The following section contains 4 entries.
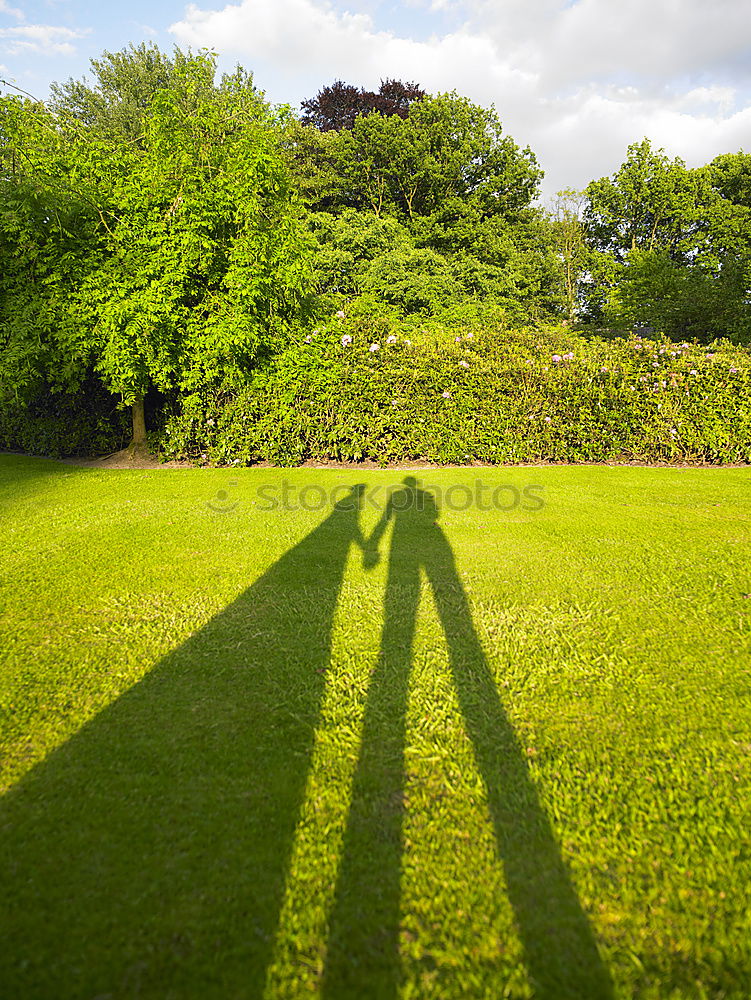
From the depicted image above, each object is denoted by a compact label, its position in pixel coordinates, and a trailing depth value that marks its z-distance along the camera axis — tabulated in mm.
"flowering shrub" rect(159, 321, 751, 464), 9688
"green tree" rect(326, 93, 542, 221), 26797
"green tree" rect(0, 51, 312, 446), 8781
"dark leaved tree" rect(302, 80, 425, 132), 30594
